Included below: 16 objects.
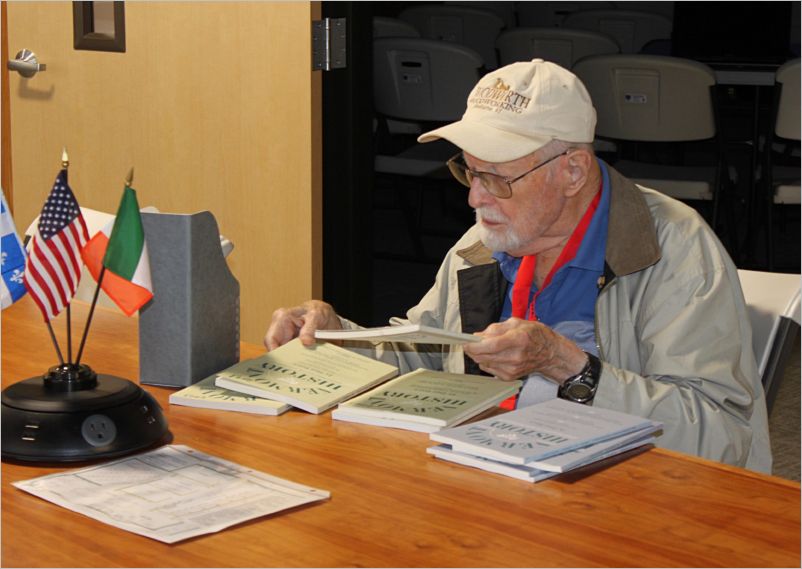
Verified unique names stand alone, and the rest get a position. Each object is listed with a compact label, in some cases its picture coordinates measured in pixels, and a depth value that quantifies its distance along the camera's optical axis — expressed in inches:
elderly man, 89.4
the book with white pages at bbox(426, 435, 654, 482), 76.6
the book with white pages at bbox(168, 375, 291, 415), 85.5
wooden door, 142.2
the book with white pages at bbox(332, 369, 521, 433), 83.3
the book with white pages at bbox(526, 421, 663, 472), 76.7
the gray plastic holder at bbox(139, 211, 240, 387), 88.4
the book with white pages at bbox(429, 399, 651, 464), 77.8
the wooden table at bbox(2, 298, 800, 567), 69.5
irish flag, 81.7
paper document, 71.8
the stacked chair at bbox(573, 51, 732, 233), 199.8
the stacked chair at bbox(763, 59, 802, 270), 198.0
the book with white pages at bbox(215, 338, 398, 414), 86.8
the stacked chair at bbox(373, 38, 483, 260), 211.4
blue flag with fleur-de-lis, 85.8
